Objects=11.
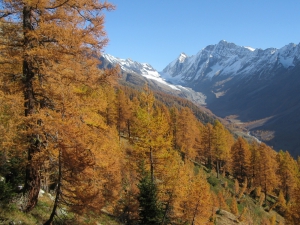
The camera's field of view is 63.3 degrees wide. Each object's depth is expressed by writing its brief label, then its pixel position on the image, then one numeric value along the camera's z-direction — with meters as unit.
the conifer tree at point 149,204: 15.93
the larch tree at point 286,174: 51.59
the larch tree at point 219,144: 49.91
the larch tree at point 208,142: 51.49
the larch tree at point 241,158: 52.72
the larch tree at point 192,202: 20.90
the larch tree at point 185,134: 46.64
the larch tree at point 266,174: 48.16
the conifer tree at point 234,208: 36.81
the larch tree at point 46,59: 8.68
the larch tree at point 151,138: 20.27
